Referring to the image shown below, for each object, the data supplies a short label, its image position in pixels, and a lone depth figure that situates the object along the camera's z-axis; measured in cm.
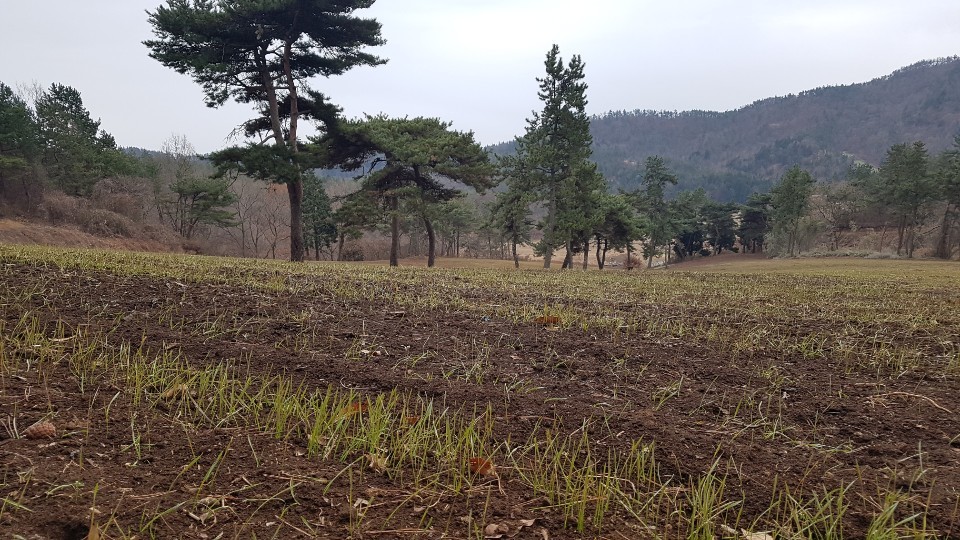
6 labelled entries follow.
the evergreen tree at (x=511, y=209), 2779
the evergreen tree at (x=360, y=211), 2355
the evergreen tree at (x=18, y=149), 3080
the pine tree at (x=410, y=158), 2153
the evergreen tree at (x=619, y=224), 3388
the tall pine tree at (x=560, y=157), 2642
